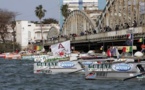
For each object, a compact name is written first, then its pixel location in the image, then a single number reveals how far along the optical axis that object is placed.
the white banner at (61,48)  73.84
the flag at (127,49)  89.06
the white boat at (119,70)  56.31
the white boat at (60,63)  70.81
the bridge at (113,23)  122.57
